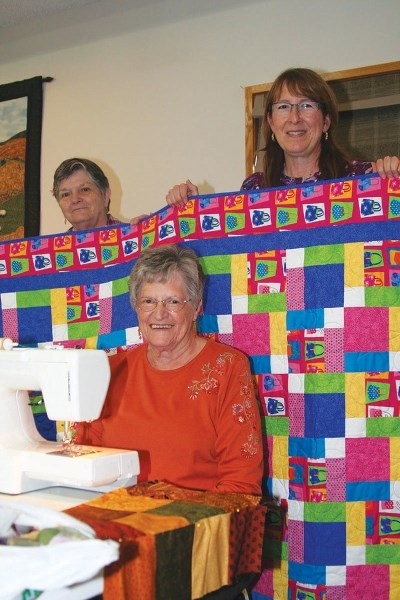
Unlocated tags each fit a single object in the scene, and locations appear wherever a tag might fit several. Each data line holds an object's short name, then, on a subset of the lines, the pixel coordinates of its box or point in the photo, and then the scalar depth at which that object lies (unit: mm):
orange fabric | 1138
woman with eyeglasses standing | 2199
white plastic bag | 924
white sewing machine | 1449
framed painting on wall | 4340
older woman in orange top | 1786
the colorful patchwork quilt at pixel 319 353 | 1895
